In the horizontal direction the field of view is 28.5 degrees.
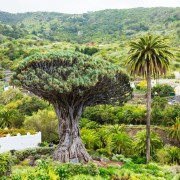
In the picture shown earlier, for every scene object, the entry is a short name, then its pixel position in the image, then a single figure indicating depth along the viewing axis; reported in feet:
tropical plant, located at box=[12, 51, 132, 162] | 88.07
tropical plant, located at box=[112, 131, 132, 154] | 129.80
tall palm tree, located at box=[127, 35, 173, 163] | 101.40
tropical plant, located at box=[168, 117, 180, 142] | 144.46
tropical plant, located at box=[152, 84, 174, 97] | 234.23
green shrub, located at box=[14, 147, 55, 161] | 103.32
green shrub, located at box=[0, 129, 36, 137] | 121.90
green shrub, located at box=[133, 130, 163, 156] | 128.87
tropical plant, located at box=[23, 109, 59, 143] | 142.20
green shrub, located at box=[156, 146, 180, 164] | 117.80
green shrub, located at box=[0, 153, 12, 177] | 58.85
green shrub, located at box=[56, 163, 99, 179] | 71.67
